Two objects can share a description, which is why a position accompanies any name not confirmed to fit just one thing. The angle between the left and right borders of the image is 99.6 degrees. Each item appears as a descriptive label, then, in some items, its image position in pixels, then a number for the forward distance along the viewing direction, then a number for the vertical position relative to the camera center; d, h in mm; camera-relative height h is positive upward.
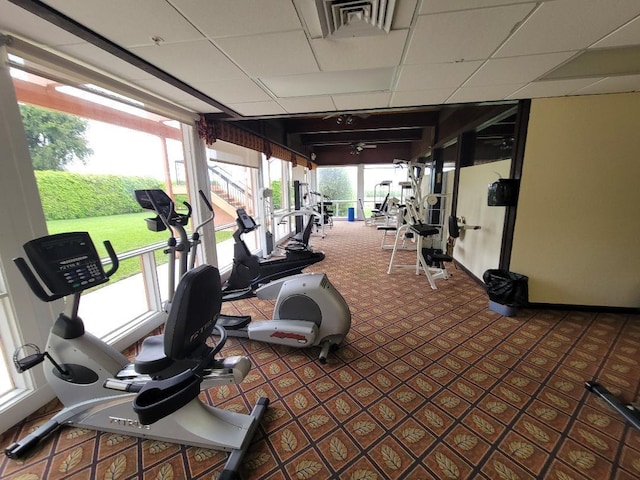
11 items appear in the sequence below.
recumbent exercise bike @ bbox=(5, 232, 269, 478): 1263 -948
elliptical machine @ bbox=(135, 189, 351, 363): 2236 -1037
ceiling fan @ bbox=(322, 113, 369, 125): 4664 +1200
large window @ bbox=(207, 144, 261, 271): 4180 -17
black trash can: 2961 -1193
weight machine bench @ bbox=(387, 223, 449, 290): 3879 -1250
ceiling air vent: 1414 +926
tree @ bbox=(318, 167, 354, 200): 10844 +88
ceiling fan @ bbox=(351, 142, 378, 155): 7797 +1174
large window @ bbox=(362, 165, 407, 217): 10336 +149
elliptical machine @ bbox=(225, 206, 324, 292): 3188 -950
